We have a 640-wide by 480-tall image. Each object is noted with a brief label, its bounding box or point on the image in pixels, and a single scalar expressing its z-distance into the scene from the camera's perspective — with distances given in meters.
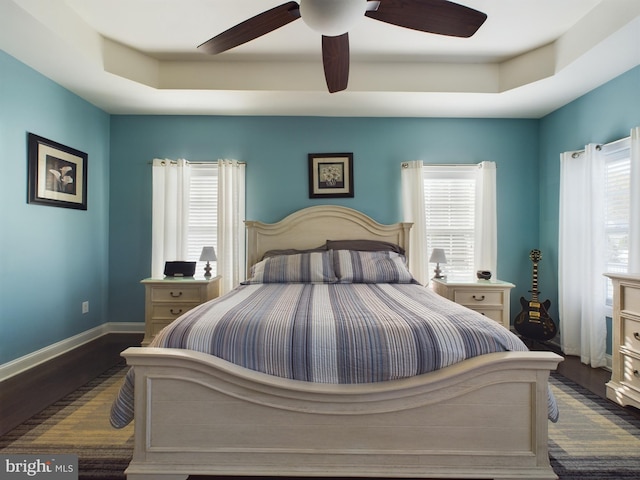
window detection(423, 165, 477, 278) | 3.63
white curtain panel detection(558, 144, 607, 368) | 2.78
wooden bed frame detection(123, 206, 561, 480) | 1.35
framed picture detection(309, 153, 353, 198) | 3.64
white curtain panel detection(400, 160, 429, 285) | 3.53
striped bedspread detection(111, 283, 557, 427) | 1.38
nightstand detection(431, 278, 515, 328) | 3.04
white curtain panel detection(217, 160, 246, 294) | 3.52
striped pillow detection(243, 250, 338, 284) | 2.83
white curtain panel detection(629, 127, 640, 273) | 2.41
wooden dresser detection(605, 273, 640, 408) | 2.04
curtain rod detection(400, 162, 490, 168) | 3.56
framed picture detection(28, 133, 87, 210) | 2.70
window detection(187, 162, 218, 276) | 3.64
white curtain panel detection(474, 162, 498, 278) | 3.50
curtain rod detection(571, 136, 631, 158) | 2.58
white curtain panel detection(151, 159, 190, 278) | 3.53
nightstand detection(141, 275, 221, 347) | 3.11
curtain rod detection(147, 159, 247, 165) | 3.57
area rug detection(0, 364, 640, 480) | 1.53
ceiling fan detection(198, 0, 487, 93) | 1.45
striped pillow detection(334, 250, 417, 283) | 2.83
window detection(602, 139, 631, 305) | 2.62
